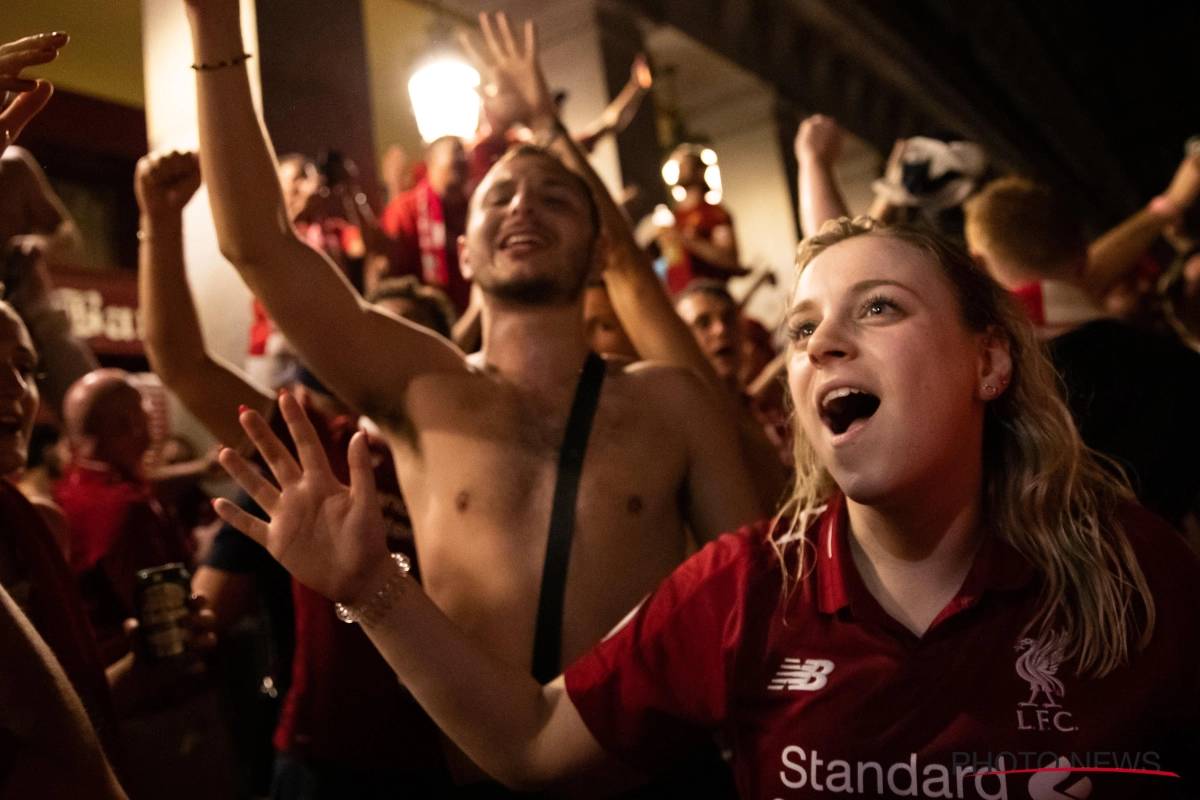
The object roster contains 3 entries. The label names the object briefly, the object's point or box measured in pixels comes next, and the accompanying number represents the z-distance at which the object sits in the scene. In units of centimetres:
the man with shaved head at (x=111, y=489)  243
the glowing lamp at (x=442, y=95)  339
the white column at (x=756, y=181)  836
